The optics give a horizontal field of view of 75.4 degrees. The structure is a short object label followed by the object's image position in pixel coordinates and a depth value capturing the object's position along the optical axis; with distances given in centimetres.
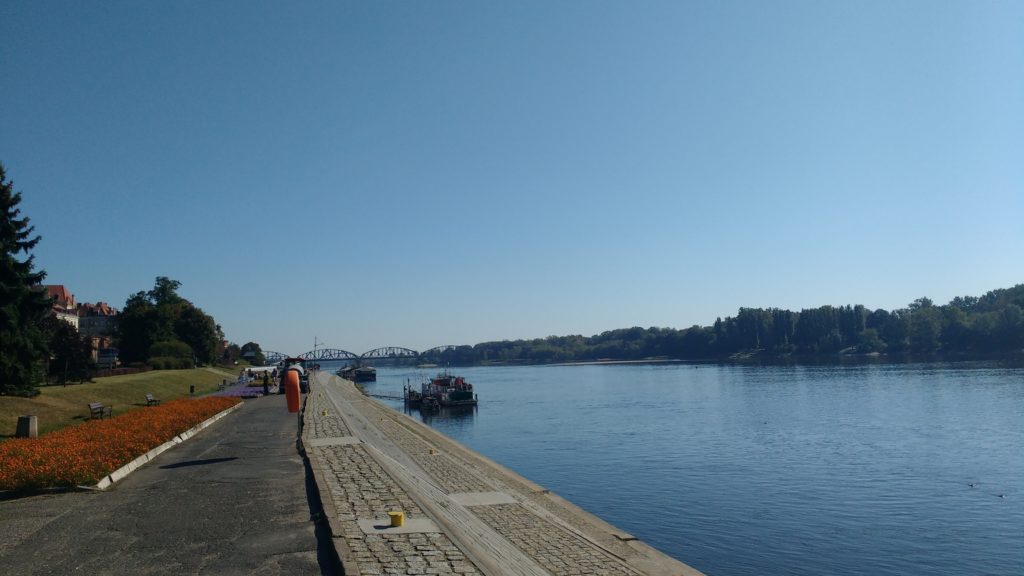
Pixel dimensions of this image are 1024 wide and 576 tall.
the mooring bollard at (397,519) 1276
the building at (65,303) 12838
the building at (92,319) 16350
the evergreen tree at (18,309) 3619
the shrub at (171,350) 9019
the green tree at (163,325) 9362
